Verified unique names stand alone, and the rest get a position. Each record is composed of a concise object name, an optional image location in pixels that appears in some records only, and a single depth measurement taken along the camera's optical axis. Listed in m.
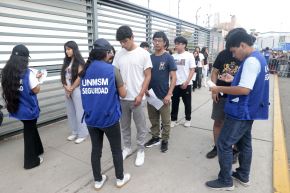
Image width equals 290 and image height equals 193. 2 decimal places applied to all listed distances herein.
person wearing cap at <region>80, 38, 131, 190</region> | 2.47
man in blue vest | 2.40
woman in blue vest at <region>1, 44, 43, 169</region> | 3.03
